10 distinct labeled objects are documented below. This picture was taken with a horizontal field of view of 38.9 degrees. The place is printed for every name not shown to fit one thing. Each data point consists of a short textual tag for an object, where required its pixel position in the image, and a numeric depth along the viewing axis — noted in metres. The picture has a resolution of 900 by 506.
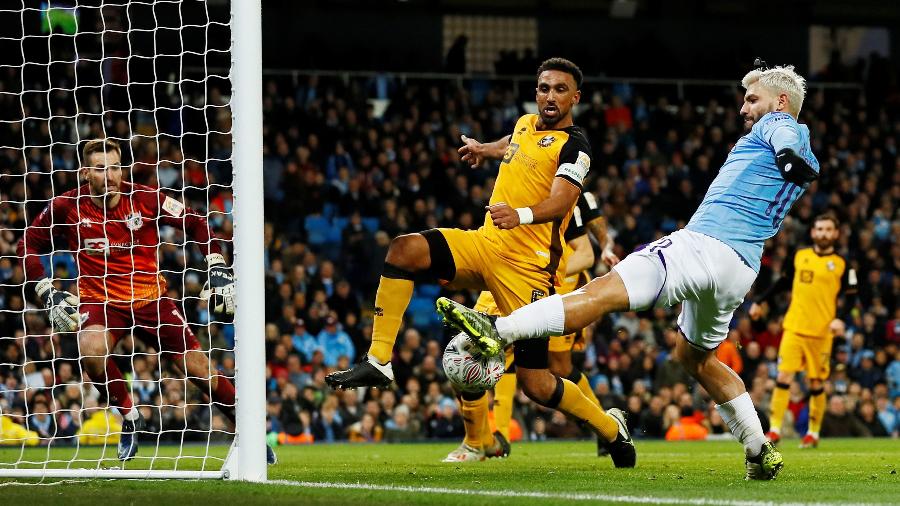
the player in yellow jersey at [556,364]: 10.12
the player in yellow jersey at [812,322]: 14.71
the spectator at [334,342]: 18.45
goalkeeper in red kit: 9.48
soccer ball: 6.57
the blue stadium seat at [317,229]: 20.73
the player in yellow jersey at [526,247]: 7.80
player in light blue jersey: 6.63
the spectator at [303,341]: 18.39
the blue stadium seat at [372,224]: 21.08
